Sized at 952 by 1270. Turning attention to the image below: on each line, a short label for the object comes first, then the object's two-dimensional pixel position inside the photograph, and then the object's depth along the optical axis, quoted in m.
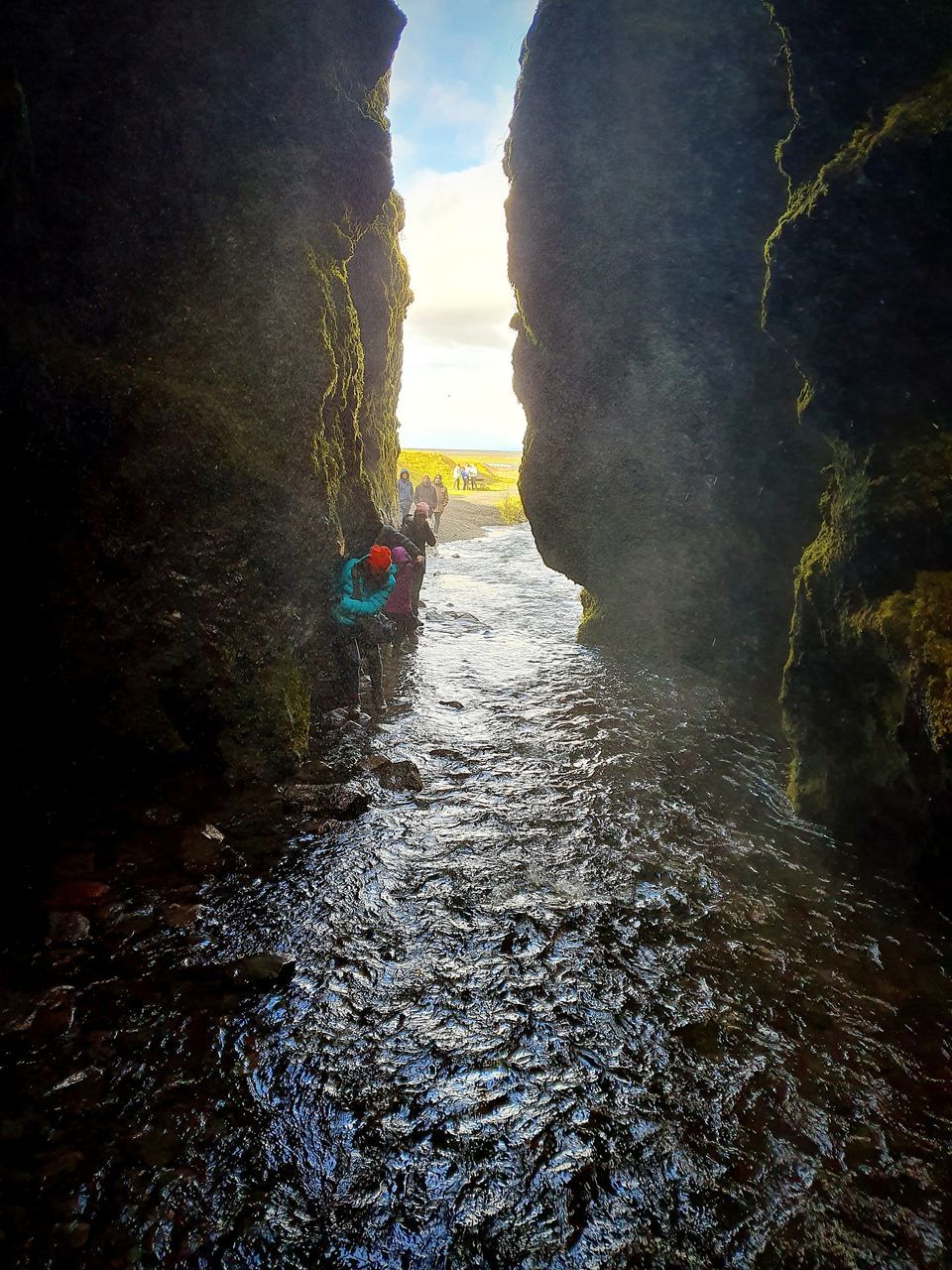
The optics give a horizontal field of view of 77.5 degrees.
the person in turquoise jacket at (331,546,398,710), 10.01
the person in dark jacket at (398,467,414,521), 31.69
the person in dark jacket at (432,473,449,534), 37.31
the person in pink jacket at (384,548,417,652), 14.75
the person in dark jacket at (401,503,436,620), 17.16
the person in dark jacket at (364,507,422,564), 13.42
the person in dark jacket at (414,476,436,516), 34.94
